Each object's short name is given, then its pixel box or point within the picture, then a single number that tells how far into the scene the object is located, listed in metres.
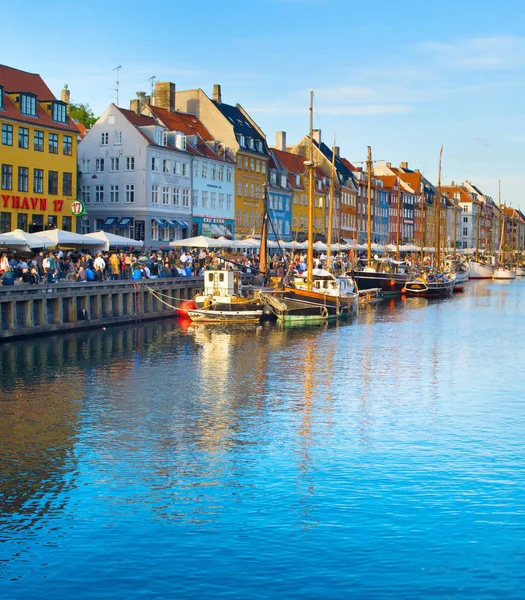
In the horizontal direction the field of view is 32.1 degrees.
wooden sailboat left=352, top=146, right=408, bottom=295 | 77.81
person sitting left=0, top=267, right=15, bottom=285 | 39.16
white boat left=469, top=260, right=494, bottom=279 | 127.94
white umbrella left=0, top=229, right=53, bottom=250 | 41.06
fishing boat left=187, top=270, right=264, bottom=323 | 47.97
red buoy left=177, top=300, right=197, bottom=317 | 49.16
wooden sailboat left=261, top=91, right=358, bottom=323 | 50.12
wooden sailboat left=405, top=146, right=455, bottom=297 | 79.69
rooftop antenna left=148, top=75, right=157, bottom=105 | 87.84
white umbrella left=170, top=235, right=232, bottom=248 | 59.22
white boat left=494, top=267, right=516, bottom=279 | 127.88
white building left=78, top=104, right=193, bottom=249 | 75.12
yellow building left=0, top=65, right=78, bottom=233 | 59.72
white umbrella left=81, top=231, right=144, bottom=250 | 48.32
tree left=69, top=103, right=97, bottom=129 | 92.88
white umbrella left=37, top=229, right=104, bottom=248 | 44.64
